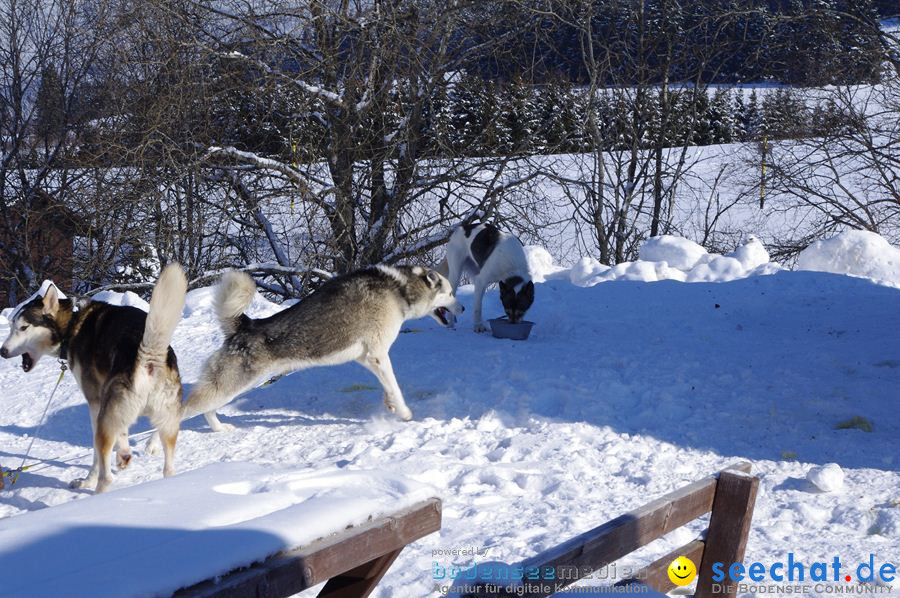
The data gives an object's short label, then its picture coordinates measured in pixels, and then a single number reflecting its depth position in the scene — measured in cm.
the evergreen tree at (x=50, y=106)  1564
